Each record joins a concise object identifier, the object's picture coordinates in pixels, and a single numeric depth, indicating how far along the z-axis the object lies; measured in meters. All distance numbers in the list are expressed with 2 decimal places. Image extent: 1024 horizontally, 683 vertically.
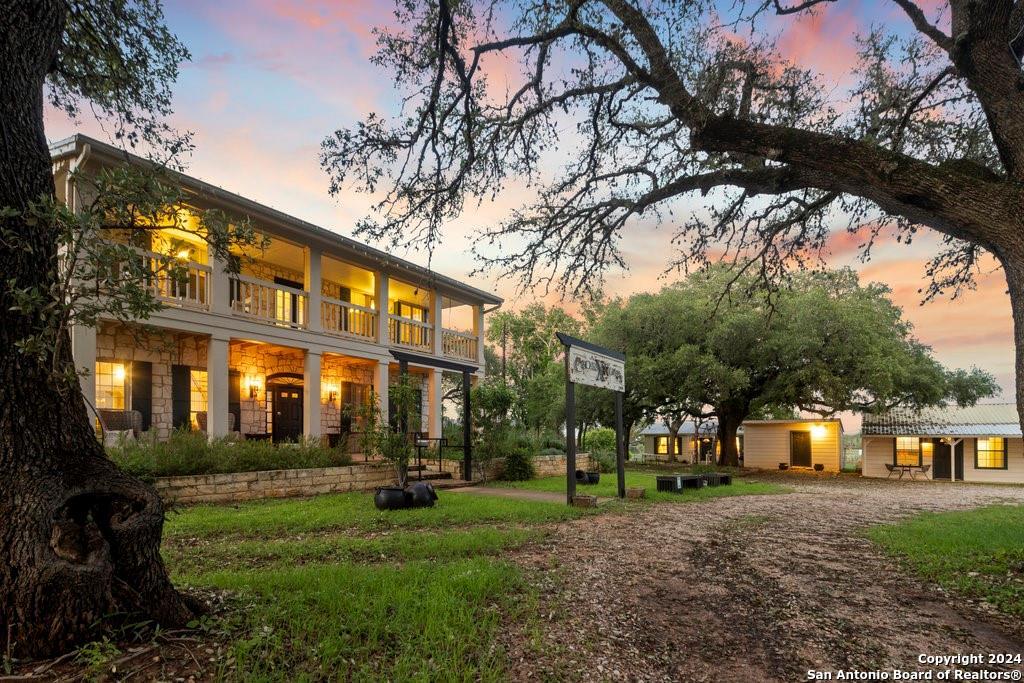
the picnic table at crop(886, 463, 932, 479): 24.55
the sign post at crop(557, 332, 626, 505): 10.07
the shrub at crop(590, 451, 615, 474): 19.36
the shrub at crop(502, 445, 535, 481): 14.43
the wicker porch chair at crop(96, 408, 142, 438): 10.82
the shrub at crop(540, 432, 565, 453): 18.80
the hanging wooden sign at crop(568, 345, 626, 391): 10.39
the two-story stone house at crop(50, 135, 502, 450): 11.53
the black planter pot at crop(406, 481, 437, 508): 8.82
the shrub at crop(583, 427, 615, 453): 22.72
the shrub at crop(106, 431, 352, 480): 8.53
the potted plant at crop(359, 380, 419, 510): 10.46
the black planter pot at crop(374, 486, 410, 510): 8.58
